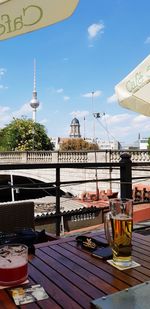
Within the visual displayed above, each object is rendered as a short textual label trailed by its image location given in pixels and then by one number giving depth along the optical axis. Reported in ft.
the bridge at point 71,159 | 39.04
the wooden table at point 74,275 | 2.12
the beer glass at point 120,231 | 2.62
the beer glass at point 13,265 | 2.33
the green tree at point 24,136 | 81.00
